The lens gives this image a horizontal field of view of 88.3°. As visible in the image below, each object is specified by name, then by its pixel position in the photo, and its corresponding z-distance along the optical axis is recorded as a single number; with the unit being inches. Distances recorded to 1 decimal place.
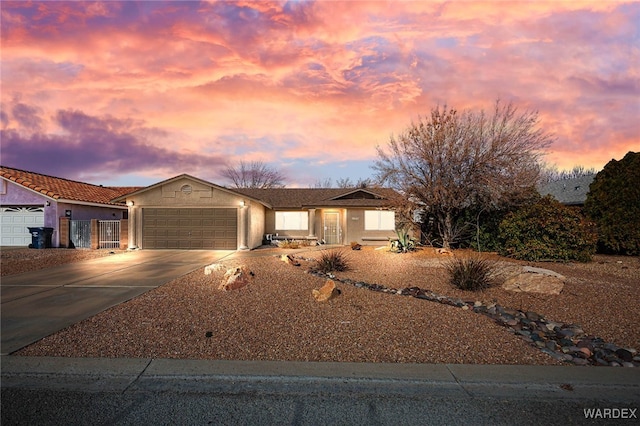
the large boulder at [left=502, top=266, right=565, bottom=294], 290.2
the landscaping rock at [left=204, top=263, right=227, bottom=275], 375.6
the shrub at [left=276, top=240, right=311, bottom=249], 749.9
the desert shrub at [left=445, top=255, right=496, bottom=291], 298.0
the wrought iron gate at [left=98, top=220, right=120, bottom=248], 711.7
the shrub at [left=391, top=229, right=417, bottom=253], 602.5
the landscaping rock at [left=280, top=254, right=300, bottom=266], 444.0
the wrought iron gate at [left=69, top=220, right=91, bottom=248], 715.4
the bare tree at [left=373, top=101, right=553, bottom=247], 545.0
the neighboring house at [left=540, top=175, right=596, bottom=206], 908.6
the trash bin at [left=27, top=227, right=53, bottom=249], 684.7
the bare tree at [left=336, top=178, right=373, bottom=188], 2117.7
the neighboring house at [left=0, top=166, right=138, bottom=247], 714.8
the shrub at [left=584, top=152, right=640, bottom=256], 550.9
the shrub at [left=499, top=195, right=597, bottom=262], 479.5
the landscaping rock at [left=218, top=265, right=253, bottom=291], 300.2
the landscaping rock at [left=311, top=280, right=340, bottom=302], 262.1
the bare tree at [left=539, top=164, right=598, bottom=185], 2249.0
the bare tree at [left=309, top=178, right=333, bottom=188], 2279.8
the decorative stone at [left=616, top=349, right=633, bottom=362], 169.8
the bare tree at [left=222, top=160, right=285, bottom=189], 1961.1
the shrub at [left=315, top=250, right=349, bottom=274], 399.1
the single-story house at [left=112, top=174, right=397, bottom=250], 708.7
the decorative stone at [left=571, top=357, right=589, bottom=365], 164.6
